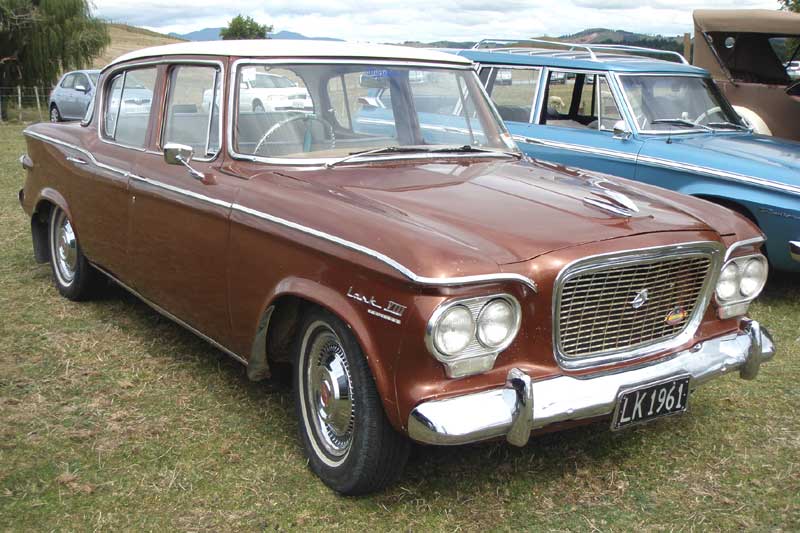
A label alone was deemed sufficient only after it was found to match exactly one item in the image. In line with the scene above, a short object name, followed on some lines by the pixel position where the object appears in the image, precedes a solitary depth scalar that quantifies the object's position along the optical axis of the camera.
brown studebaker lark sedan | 2.84
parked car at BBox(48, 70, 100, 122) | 17.41
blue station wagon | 5.74
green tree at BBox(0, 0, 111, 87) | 22.08
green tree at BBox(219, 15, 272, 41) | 78.38
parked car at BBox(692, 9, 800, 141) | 9.02
